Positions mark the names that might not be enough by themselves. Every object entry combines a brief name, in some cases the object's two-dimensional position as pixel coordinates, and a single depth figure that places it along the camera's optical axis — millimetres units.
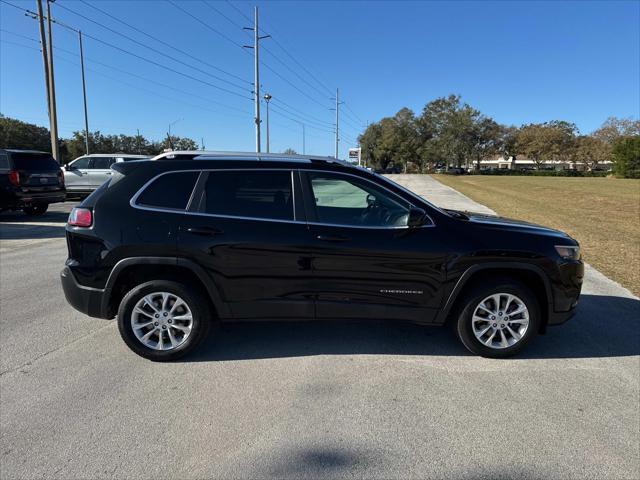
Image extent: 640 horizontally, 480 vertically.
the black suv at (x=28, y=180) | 11391
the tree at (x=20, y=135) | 65938
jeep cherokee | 3588
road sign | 100500
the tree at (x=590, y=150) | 89688
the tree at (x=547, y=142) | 92938
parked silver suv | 17328
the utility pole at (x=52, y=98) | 23047
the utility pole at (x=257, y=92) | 32766
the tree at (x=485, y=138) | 86144
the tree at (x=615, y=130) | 87938
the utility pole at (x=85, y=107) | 39469
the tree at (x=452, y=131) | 84125
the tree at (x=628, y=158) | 58812
